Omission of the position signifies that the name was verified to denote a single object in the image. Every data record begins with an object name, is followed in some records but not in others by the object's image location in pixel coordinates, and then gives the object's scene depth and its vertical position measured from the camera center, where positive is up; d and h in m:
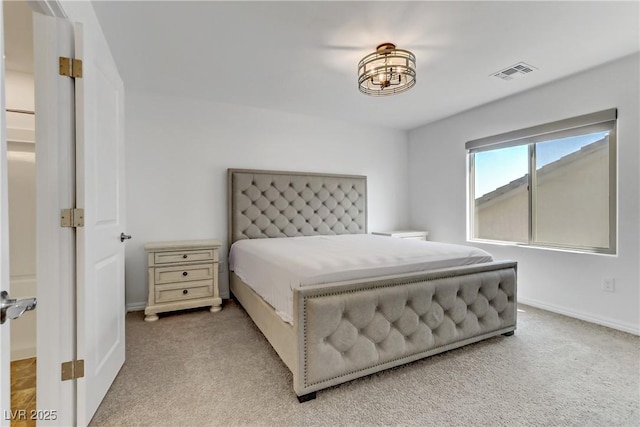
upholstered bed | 1.58 -0.72
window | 2.73 +0.30
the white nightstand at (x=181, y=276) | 2.79 -0.65
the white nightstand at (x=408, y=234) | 4.21 -0.34
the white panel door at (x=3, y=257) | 0.64 -0.10
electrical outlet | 2.58 -0.68
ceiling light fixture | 2.10 +1.10
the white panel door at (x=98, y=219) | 1.38 -0.03
